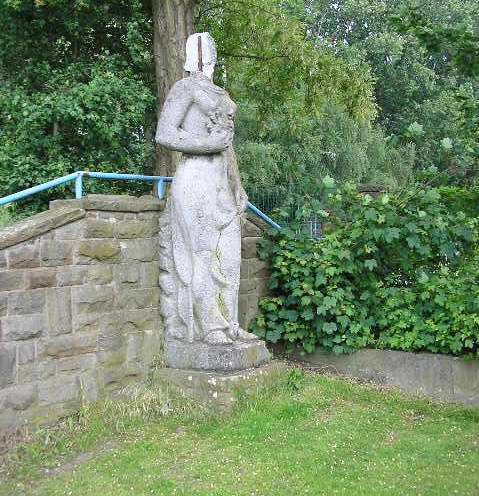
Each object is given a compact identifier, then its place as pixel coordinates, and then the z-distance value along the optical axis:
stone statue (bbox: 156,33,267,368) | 5.91
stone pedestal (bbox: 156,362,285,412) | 5.75
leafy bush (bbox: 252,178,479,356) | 7.00
